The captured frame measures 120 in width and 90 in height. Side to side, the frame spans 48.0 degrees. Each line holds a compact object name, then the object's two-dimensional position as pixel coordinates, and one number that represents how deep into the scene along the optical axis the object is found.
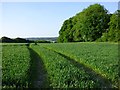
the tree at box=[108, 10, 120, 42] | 29.75
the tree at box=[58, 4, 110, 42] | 34.05
